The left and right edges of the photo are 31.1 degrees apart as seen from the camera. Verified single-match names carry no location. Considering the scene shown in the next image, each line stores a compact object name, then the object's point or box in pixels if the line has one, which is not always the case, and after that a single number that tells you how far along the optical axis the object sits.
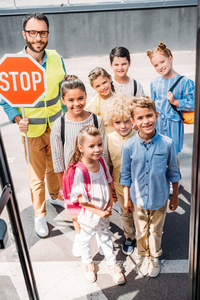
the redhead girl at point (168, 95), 3.00
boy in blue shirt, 2.37
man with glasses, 2.88
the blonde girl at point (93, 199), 2.47
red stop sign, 2.70
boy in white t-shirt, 3.06
